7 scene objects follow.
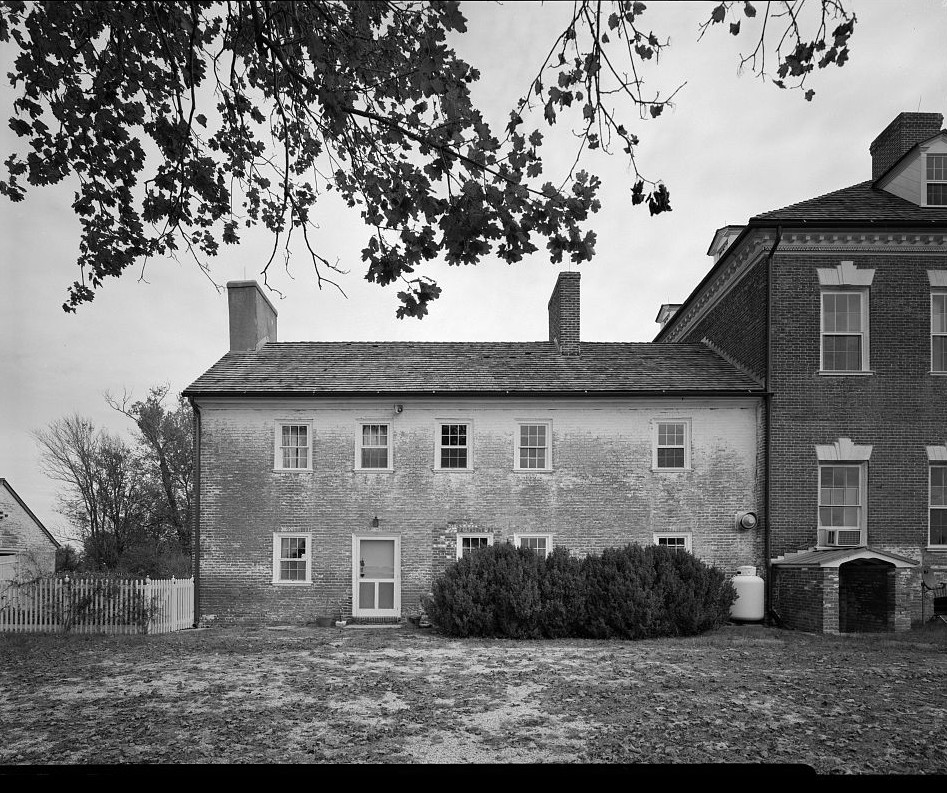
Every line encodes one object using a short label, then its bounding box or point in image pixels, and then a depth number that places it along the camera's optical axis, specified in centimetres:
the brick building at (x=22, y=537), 2009
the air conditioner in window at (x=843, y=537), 1736
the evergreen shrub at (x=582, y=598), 1505
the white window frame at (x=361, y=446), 1864
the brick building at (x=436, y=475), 1822
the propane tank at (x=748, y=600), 1683
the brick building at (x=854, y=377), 1720
